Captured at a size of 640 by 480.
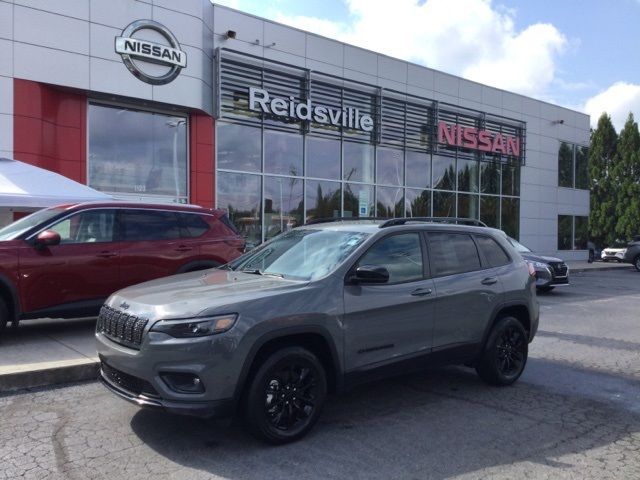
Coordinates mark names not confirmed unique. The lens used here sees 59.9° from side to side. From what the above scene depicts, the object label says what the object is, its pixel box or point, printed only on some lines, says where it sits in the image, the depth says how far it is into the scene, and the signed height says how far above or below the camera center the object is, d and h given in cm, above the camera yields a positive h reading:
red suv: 677 -33
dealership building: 1296 +330
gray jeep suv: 388 -74
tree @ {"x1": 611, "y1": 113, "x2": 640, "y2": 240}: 3522 +349
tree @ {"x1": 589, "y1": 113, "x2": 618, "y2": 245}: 3641 +349
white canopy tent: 889 +65
